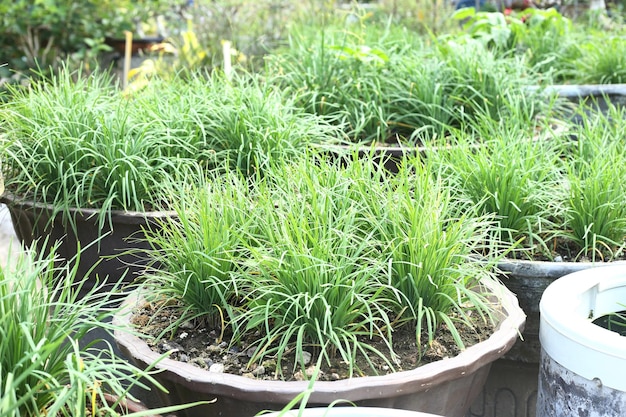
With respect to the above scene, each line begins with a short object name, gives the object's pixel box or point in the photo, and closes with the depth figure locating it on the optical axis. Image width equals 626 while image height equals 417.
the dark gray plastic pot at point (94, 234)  2.29
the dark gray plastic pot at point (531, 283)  2.12
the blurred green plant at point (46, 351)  1.31
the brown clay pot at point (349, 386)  1.53
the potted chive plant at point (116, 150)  2.34
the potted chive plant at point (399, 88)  3.20
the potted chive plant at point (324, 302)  1.61
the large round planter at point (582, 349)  1.53
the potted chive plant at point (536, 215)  2.17
